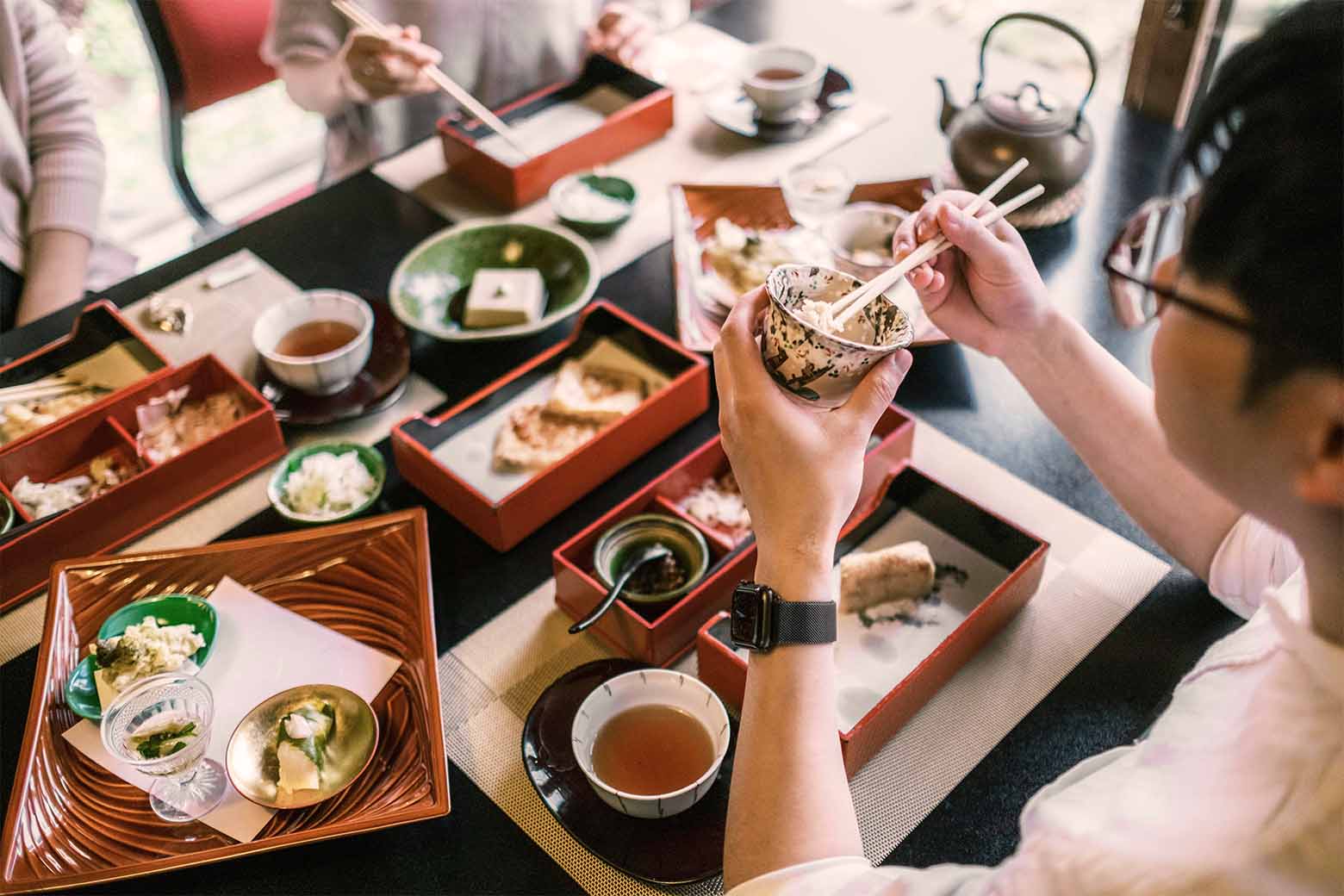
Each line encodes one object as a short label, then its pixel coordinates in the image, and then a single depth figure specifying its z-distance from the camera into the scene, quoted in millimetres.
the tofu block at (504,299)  1788
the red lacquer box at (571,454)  1476
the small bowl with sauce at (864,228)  1854
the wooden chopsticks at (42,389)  1636
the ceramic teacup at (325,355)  1647
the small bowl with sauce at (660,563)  1371
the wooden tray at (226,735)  1123
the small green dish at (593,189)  2016
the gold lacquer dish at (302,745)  1156
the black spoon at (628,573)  1282
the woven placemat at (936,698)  1189
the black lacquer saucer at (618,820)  1124
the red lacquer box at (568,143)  2115
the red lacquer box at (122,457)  1441
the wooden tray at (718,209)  1928
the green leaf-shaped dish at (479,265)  1851
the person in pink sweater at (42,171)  2150
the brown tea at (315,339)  1735
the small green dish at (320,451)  1475
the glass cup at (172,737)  1165
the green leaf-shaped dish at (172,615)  1315
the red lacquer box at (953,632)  1215
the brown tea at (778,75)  2322
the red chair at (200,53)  2613
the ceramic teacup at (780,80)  2215
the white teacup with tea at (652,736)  1162
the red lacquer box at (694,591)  1306
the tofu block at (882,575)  1350
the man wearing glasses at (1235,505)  655
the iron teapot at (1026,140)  1904
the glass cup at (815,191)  1992
